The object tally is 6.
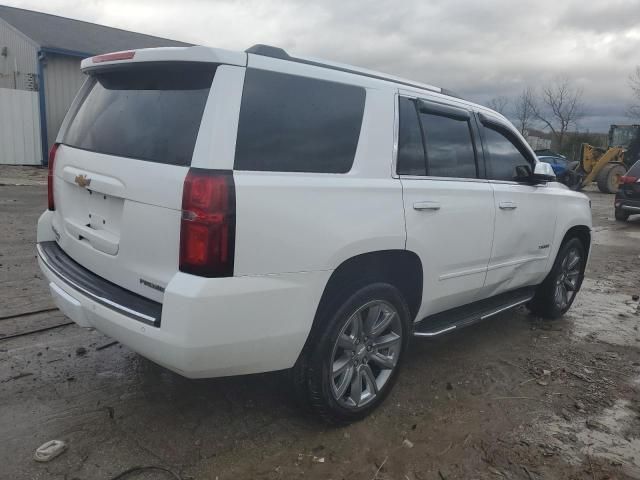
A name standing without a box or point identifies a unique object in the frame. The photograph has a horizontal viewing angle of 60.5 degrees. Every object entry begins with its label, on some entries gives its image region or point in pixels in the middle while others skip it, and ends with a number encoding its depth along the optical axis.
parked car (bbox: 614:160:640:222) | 13.30
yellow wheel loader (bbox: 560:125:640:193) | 22.39
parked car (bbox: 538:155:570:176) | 23.77
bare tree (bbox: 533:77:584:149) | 56.56
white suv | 2.51
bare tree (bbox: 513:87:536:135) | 57.91
